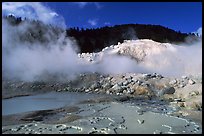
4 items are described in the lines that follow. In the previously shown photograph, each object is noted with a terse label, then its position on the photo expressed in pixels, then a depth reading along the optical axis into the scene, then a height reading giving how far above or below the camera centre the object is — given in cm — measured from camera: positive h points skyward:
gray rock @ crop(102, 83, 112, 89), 833 -84
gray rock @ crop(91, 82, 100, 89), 845 -84
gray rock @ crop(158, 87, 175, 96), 720 -100
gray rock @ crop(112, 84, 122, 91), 788 -89
